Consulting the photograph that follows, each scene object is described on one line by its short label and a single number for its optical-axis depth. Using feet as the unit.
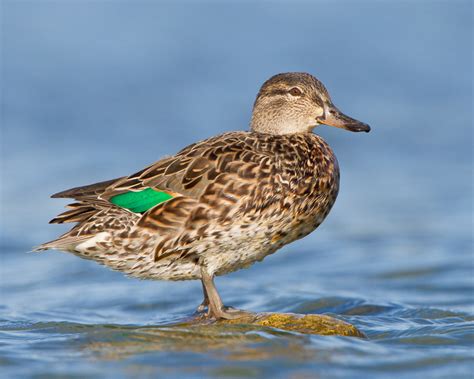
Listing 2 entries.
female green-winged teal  50.26
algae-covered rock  49.30
